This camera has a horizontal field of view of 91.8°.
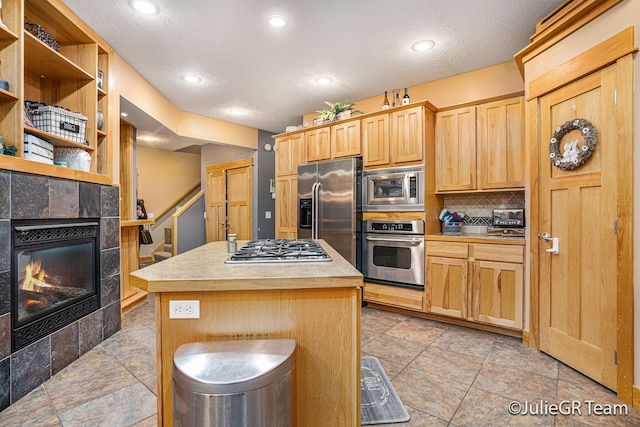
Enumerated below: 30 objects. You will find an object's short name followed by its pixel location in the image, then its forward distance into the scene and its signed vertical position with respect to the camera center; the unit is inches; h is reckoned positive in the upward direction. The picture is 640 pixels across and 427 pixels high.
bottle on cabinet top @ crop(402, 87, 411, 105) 136.1 +50.1
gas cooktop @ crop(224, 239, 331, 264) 58.4 -8.4
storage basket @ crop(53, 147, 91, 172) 100.0 +18.9
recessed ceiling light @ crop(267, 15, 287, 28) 97.0 +61.6
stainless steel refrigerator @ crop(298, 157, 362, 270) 142.9 +4.4
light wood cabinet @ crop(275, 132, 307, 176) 169.0 +33.8
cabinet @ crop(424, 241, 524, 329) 108.2 -25.7
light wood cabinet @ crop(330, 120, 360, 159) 148.1 +36.3
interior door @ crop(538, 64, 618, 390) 77.4 -6.7
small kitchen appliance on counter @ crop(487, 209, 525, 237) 120.8 -4.0
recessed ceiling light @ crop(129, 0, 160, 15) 89.8 +61.5
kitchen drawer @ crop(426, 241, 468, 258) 118.3 -14.1
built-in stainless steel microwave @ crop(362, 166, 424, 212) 129.6 +10.6
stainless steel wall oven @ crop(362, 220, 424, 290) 128.4 -17.1
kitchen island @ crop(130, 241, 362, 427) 48.2 -17.6
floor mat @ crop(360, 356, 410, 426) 65.8 -43.5
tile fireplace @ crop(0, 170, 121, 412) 72.6 -17.4
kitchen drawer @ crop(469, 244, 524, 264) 107.6 -14.3
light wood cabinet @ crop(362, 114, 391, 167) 138.6 +33.2
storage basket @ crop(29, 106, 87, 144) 90.3 +28.1
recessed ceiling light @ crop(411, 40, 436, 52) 111.1 +61.4
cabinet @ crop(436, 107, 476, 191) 127.0 +26.9
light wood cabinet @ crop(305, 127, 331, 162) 157.8 +36.3
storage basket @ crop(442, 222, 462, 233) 135.3 -6.1
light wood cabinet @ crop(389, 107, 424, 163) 128.5 +33.3
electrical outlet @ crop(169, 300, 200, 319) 48.2 -14.6
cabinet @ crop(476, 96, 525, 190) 116.6 +26.8
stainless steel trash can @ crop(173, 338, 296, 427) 36.5 -20.8
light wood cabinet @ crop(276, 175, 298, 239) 170.6 +4.2
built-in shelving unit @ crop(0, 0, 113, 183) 76.2 +43.6
